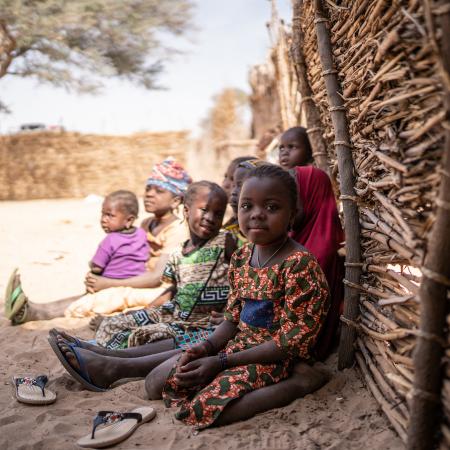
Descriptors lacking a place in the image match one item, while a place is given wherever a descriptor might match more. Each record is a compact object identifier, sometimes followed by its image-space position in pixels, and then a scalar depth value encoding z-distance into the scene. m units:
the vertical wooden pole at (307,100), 3.72
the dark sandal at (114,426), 2.26
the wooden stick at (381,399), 2.14
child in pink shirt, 4.59
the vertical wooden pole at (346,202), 2.82
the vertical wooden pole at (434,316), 1.65
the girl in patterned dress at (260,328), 2.41
